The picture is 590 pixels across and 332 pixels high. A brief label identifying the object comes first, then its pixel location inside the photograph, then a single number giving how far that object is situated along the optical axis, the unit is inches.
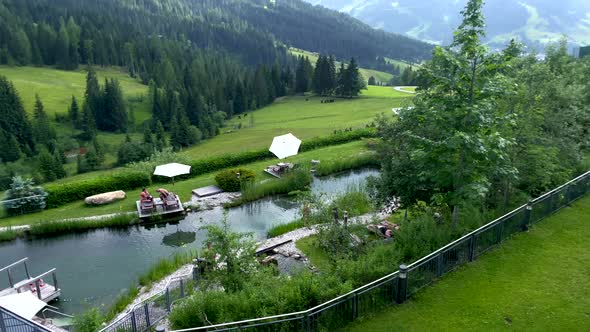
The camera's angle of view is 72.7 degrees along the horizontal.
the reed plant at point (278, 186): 1021.8
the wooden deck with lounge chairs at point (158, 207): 906.7
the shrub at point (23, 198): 927.7
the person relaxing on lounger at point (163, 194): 946.7
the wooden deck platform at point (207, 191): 1040.0
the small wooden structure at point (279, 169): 1165.0
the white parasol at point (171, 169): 1005.8
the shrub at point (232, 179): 1065.5
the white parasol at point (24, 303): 453.9
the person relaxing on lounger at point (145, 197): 913.5
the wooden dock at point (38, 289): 566.7
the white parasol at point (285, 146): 1158.3
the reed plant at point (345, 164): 1232.2
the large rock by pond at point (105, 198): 974.4
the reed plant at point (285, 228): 794.2
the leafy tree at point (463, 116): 435.8
